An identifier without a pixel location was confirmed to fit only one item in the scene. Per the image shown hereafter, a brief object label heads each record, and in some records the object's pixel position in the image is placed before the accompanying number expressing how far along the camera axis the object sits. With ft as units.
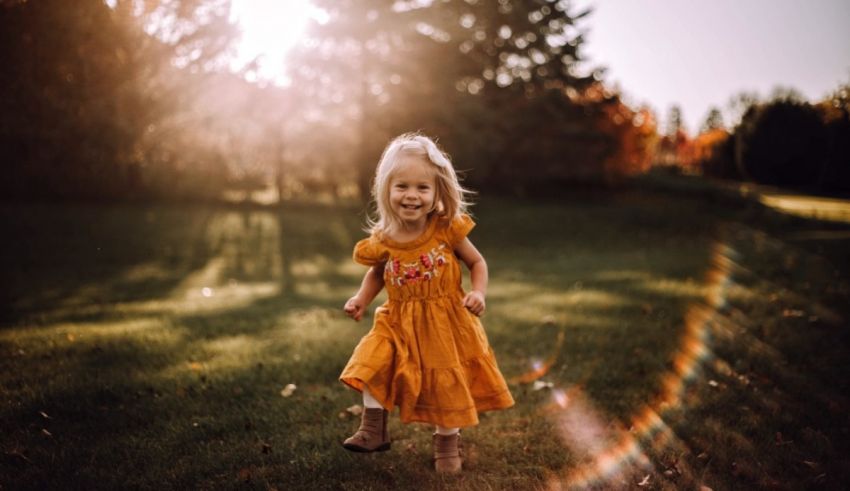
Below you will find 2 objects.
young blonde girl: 10.25
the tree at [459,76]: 69.41
